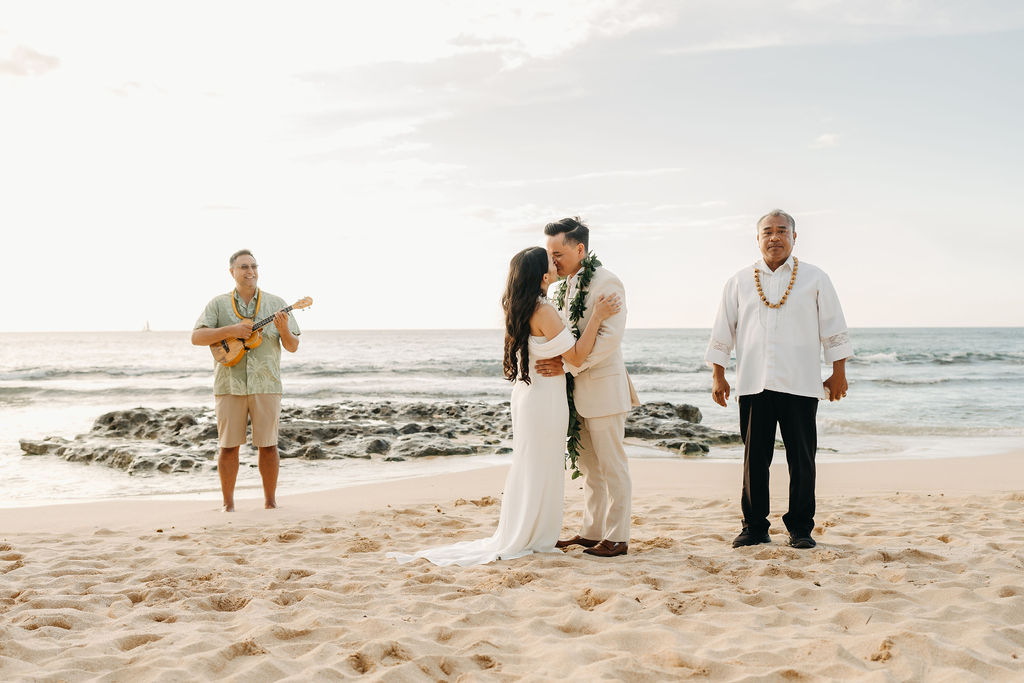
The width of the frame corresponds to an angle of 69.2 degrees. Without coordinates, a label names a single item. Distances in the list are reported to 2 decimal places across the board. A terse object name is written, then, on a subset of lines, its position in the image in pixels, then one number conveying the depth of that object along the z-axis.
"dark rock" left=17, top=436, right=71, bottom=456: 10.02
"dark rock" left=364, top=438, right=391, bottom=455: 10.23
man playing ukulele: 6.00
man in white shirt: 4.60
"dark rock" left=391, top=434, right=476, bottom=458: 10.07
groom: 4.53
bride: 4.41
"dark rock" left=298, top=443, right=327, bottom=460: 9.81
